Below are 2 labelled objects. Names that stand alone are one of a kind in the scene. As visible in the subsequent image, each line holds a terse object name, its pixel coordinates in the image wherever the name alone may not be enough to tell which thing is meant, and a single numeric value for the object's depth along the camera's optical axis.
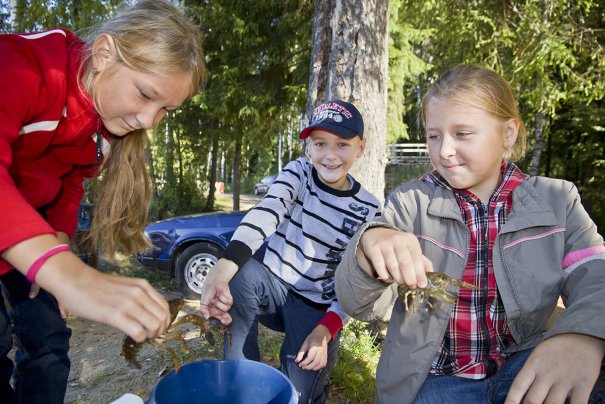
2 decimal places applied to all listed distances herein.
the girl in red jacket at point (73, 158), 1.10
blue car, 6.26
